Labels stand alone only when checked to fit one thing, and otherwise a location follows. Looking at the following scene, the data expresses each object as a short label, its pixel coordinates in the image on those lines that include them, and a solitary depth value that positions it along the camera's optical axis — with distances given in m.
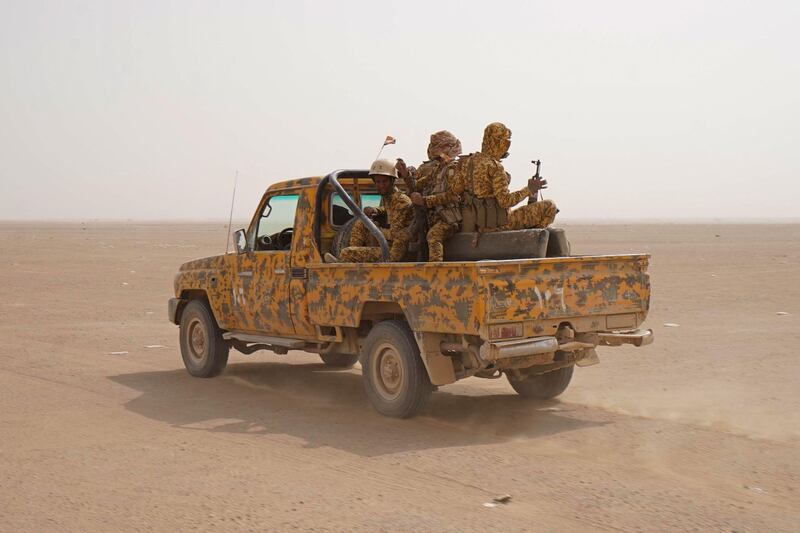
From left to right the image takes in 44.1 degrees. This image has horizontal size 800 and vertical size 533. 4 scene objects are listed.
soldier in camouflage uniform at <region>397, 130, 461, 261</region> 7.78
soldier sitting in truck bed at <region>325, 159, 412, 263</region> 8.05
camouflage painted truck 6.96
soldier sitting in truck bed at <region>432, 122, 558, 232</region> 7.74
